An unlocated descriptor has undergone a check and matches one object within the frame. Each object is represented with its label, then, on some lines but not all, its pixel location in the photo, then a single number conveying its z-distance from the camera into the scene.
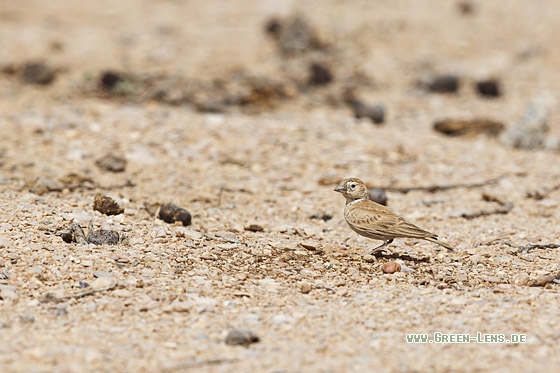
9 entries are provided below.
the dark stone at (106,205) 15.04
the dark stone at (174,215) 15.21
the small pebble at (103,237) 13.32
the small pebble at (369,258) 13.71
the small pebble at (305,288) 12.06
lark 13.86
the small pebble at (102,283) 11.56
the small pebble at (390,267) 13.03
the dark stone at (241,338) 10.08
